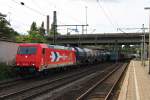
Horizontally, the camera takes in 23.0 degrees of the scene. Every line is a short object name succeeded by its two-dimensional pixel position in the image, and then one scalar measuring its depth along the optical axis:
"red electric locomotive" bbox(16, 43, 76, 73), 29.69
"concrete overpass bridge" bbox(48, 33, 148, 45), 95.31
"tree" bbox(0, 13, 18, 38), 81.62
